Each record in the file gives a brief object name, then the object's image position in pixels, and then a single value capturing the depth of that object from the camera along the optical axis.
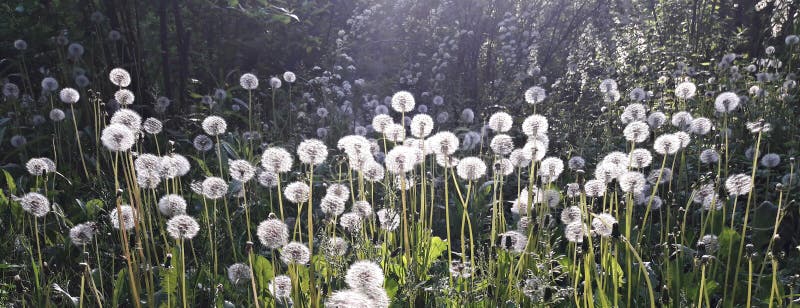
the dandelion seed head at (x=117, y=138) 1.77
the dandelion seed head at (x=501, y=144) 2.21
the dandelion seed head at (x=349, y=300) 1.11
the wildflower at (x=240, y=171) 1.94
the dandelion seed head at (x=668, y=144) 2.19
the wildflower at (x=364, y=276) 1.36
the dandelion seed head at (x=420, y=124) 2.23
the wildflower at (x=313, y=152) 1.69
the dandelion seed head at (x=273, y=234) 1.62
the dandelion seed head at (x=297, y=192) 1.75
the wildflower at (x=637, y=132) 2.25
